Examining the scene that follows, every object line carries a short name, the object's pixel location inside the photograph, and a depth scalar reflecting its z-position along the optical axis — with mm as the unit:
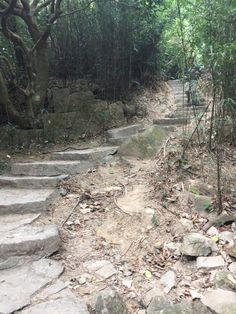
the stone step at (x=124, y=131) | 3903
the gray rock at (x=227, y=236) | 2249
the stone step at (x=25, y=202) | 2598
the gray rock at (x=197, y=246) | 2114
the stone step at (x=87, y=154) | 3391
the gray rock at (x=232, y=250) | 2098
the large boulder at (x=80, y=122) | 4037
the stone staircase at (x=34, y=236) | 1798
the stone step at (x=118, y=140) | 3771
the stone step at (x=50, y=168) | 3167
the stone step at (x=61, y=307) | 1714
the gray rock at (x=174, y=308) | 1738
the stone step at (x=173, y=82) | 5536
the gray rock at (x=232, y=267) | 1999
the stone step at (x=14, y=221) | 2377
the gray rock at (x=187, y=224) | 2366
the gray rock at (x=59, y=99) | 4395
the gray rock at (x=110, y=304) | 1700
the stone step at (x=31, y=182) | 2976
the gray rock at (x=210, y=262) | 2039
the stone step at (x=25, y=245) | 2129
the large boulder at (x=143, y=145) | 3502
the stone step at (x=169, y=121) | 4056
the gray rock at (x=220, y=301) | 1705
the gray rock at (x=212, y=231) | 2309
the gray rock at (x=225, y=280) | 1870
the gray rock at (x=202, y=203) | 2511
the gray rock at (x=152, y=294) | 1859
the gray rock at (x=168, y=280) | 1933
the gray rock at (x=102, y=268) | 2031
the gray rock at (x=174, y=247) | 2193
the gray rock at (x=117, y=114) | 4289
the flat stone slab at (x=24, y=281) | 1775
